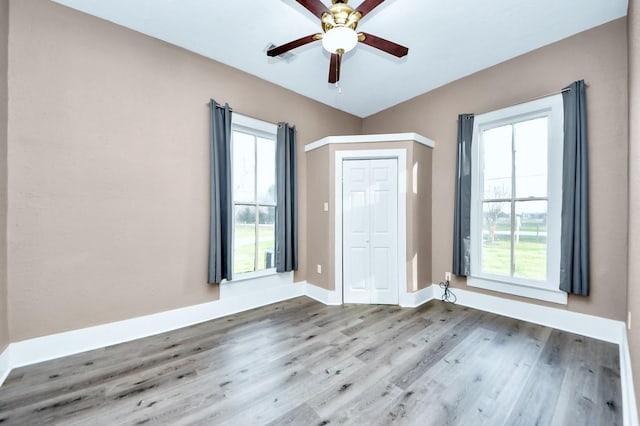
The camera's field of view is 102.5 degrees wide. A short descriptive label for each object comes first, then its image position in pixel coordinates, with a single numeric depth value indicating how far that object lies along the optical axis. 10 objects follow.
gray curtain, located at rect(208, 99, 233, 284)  3.02
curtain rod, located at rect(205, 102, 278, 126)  3.12
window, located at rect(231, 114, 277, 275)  3.41
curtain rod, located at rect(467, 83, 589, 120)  2.69
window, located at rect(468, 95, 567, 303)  2.83
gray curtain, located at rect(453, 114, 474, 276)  3.41
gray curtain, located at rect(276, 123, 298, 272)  3.68
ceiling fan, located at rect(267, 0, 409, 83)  1.84
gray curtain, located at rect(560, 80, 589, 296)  2.56
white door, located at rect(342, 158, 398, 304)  3.55
